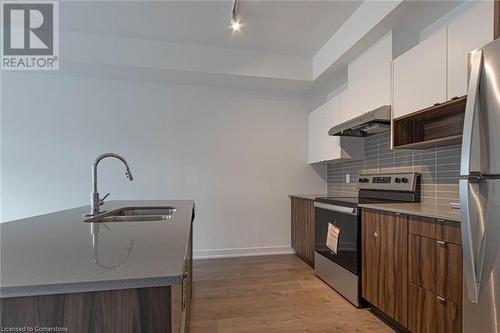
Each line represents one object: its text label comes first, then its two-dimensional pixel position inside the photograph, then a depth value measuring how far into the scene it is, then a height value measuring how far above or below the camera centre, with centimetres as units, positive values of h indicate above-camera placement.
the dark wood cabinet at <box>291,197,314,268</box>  332 -77
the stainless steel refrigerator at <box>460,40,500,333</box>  112 -9
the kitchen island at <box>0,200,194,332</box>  62 -27
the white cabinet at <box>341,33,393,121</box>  245 +87
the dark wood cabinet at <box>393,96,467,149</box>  190 +36
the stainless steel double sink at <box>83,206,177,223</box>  176 -32
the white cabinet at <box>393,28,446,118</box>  187 +70
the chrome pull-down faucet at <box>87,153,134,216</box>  171 -18
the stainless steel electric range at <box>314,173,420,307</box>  235 -56
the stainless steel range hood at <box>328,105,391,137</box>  235 +44
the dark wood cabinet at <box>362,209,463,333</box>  149 -65
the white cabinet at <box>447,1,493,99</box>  155 +80
